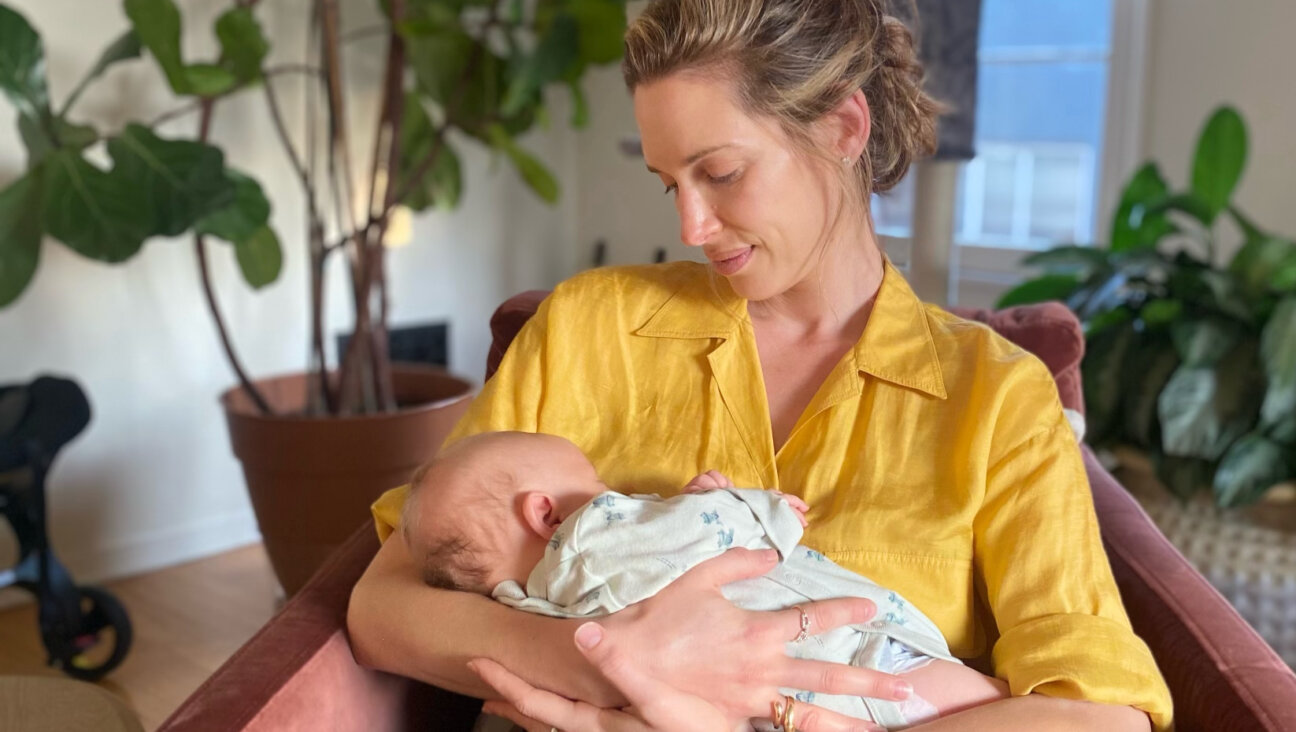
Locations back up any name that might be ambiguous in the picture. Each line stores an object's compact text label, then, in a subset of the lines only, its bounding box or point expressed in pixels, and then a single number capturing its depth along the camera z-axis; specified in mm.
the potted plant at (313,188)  2049
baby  1058
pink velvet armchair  1052
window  3025
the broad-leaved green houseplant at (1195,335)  2258
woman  1043
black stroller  2250
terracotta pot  2336
